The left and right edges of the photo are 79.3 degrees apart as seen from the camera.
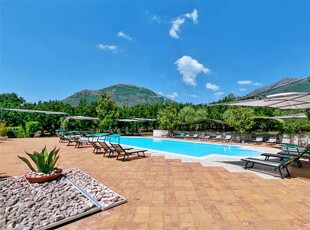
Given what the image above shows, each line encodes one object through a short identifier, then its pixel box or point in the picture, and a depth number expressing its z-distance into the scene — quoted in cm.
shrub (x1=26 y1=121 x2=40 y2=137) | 2188
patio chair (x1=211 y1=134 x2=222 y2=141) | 1881
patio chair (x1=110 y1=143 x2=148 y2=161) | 812
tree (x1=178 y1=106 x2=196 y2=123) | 2728
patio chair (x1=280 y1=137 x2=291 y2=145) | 1379
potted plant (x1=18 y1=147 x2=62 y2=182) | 445
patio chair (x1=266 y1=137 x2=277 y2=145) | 1456
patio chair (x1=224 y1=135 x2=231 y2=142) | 1738
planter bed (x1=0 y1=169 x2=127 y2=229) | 296
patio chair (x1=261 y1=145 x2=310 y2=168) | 666
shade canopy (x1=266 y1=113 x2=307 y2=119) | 1380
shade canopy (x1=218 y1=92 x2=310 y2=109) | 533
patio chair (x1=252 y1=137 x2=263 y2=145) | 1546
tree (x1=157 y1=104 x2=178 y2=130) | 2439
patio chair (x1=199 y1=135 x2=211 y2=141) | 1972
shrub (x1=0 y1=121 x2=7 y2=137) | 1727
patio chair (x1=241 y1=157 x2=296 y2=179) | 543
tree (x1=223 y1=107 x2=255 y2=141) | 1617
